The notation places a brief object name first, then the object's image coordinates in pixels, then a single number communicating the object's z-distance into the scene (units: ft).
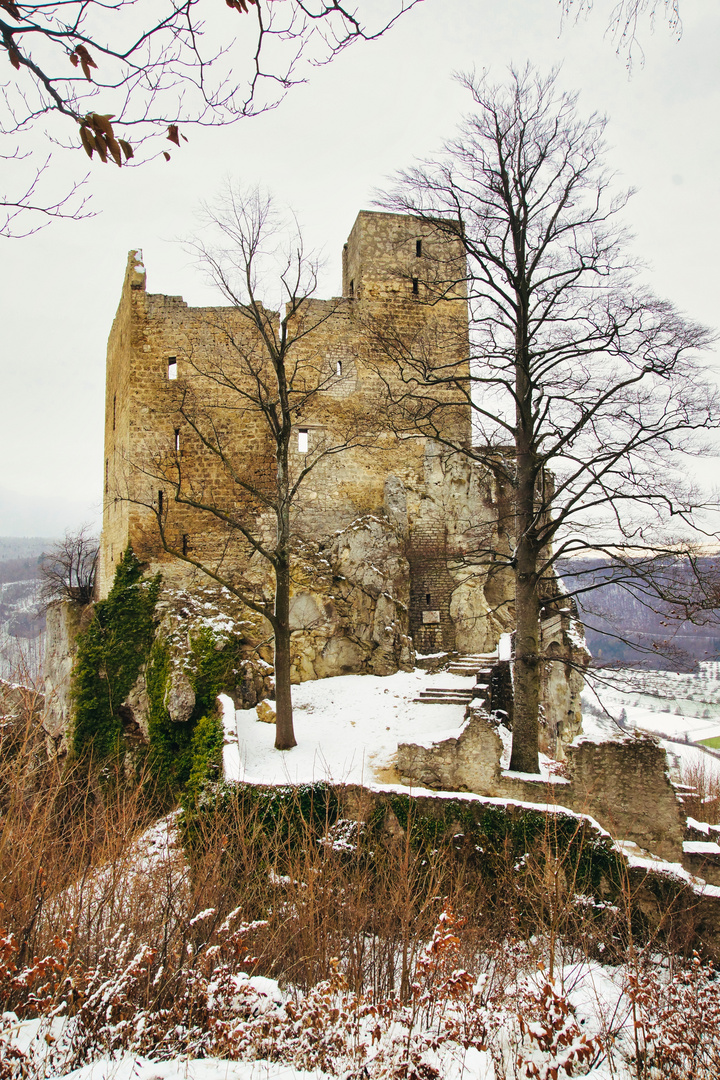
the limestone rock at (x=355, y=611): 48.98
